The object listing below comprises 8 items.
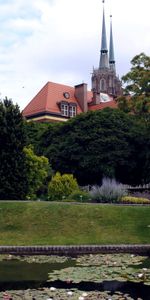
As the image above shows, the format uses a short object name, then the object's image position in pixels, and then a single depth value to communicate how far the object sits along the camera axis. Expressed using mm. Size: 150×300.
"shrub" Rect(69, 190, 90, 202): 25395
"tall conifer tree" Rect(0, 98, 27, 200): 23531
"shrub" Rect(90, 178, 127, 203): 24594
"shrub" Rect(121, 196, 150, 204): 24125
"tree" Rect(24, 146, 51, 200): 26462
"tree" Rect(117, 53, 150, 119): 37219
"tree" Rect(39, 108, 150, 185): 39375
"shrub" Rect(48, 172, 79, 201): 27750
